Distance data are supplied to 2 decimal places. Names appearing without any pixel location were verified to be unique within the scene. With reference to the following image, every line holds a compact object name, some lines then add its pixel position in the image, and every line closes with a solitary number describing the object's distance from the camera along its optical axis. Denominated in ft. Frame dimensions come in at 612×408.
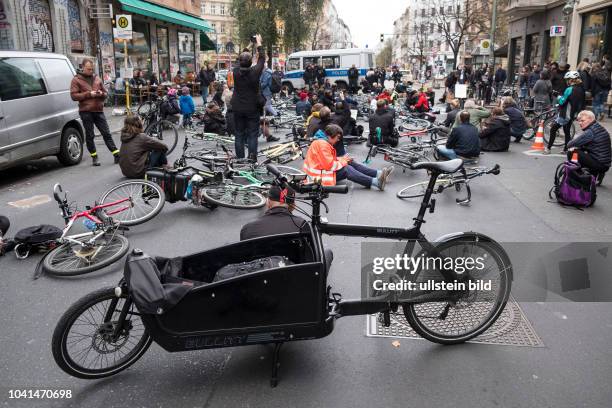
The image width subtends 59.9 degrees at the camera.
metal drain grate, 12.82
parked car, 28.71
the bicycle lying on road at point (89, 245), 17.20
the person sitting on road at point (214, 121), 44.16
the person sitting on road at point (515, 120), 46.96
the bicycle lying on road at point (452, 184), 26.71
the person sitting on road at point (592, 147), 26.84
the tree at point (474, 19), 139.11
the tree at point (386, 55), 481.05
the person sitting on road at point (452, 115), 44.62
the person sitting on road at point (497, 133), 41.75
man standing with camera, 31.48
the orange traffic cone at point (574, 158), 26.86
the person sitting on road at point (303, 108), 56.18
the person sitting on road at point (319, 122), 35.65
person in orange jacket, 28.60
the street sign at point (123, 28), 53.16
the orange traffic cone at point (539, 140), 43.39
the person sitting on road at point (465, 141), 33.27
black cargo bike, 10.35
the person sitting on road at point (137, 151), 25.30
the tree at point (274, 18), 123.44
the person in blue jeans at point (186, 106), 49.83
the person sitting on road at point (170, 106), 47.01
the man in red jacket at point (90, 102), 32.86
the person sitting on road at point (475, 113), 43.34
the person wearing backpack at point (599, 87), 52.44
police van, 113.09
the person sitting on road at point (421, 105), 59.64
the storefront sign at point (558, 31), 61.48
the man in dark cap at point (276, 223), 12.98
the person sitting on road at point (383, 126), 39.45
